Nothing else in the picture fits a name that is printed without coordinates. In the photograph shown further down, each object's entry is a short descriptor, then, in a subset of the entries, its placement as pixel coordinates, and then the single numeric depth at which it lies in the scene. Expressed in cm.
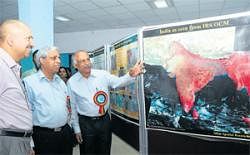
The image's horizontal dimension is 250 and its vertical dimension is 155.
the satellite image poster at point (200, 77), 116
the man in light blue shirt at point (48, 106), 163
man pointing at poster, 187
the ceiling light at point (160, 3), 411
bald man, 111
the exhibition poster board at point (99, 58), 280
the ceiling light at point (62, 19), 501
